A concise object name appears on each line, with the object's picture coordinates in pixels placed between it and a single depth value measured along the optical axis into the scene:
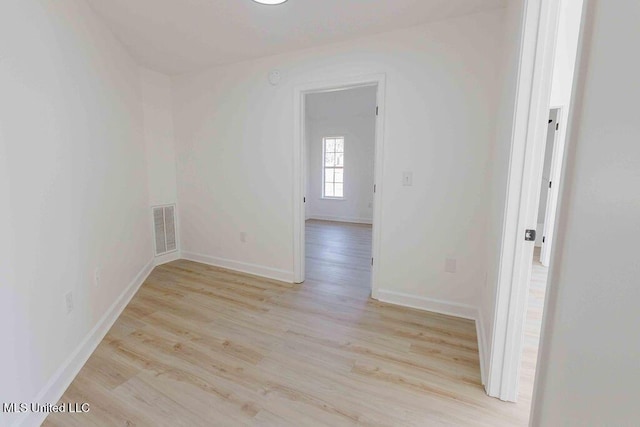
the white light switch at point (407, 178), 2.62
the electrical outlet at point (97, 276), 2.20
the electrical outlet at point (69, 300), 1.81
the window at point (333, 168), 7.11
